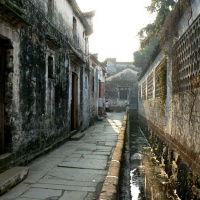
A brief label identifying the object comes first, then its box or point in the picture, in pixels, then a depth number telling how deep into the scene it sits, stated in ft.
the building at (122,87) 115.24
